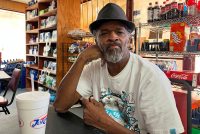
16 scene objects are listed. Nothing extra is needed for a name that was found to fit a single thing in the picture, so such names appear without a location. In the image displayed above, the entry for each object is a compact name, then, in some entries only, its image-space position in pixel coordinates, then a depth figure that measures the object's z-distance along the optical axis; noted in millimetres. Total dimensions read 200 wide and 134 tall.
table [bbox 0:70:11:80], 3150
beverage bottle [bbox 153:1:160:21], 2033
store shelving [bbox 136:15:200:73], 1844
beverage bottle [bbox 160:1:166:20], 1969
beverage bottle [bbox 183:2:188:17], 1781
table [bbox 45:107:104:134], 828
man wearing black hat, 871
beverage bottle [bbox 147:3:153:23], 2104
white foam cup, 622
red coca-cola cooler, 1174
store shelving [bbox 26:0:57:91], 4398
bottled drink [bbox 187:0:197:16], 1733
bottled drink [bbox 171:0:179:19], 1849
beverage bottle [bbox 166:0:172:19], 1910
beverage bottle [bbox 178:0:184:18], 1817
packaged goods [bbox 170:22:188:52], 1837
